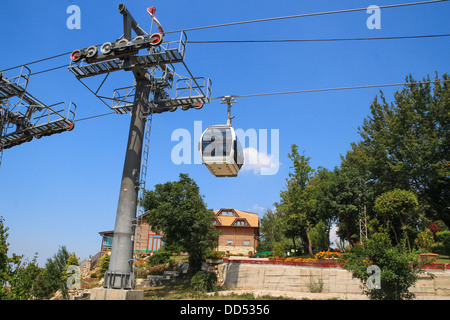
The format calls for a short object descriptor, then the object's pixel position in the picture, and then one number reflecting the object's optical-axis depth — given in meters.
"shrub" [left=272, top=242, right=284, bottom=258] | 32.33
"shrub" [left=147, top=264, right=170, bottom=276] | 32.66
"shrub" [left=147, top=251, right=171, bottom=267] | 34.22
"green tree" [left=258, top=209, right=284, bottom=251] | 50.62
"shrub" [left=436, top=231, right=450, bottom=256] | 28.97
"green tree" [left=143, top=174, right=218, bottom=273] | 27.98
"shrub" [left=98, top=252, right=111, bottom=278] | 33.62
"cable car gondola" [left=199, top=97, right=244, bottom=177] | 13.93
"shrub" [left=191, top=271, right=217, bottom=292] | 25.94
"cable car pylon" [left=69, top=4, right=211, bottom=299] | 13.81
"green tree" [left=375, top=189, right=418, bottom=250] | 29.30
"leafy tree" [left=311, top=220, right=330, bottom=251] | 43.15
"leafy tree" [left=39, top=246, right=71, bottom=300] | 31.28
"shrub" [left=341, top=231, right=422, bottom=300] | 15.43
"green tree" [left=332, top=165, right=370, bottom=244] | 33.88
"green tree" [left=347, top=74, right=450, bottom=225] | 34.34
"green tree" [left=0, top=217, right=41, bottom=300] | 9.46
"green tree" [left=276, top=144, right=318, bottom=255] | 33.31
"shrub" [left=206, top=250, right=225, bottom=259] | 32.26
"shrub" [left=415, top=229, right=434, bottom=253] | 29.98
